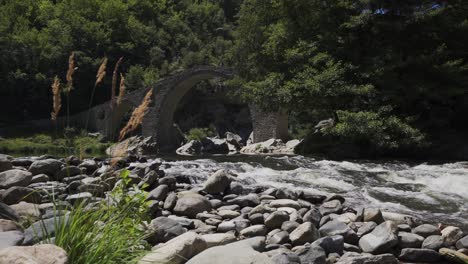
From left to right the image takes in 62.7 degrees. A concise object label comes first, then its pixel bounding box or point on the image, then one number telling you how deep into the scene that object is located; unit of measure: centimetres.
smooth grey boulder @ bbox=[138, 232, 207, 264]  283
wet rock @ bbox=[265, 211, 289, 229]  427
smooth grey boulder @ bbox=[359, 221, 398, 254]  364
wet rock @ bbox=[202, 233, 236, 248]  353
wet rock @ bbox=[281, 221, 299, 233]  409
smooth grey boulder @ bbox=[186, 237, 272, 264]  285
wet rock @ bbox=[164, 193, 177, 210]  487
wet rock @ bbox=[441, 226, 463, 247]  383
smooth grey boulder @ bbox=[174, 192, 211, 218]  476
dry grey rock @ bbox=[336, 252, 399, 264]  318
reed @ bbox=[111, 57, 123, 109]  184
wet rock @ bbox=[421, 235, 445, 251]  373
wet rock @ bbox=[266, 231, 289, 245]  381
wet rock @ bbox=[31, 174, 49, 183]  602
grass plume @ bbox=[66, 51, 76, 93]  185
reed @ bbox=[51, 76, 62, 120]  178
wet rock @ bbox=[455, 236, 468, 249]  368
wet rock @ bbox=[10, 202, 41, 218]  404
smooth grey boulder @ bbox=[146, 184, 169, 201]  511
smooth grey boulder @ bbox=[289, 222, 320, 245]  377
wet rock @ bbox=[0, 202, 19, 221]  309
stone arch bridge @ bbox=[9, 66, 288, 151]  2448
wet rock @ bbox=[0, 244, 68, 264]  163
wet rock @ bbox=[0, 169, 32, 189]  551
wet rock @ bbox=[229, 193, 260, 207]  518
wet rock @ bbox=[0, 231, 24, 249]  204
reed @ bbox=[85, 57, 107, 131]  190
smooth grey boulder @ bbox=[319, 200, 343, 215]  477
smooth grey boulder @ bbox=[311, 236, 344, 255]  348
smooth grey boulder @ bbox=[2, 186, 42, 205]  474
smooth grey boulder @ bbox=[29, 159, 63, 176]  671
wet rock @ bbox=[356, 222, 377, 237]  395
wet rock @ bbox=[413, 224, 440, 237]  402
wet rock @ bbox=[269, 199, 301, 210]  497
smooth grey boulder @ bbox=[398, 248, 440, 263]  359
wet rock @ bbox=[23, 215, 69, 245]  211
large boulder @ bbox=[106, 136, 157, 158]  2489
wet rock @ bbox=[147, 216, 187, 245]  360
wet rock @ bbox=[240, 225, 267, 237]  409
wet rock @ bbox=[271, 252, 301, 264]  288
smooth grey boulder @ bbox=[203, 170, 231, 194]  574
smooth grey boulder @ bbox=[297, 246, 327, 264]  316
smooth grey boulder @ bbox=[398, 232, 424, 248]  378
